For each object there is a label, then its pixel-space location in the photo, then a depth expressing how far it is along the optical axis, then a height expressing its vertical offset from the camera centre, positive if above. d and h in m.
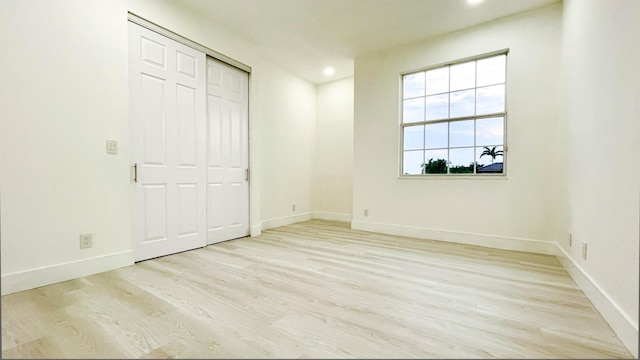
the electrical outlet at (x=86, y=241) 2.22 -0.57
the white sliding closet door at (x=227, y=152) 3.32 +0.30
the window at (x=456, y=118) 3.30 +0.76
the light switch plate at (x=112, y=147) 2.38 +0.25
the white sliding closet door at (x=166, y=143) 2.62 +0.34
